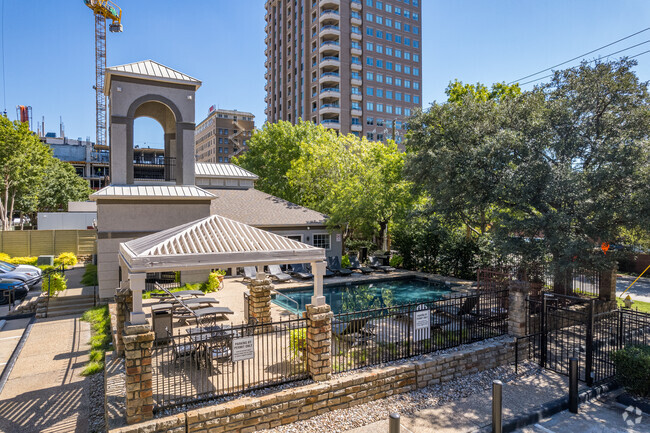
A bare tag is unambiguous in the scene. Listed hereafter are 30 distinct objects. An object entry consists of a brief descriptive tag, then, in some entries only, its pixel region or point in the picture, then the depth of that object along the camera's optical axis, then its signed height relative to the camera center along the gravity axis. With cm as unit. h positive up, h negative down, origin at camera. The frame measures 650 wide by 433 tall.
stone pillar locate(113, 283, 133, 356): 954 -231
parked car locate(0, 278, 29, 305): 1678 -337
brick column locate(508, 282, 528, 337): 1045 -264
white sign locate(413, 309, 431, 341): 918 -262
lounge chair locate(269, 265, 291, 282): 2092 -337
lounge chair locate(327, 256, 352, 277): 2234 -328
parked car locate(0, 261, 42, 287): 1800 -292
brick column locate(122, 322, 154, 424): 618 -261
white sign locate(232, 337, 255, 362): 698 -246
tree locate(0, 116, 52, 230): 2959 +444
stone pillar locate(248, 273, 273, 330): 1150 -253
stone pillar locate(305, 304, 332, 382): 768 -258
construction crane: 7575 +3969
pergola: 679 -75
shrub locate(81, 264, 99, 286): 1837 -329
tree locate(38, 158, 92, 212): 4878 +336
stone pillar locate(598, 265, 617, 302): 1400 -261
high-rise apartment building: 5894 +2462
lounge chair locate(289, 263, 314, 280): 2112 -336
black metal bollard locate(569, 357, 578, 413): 772 -346
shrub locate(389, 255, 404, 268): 2486 -307
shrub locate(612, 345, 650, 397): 810 -332
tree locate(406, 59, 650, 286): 1139 +152
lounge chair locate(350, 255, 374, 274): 2341 -334
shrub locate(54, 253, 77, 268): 2367 -290
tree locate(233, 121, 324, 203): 3719 +607
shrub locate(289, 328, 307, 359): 827 -287
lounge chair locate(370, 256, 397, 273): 2381 -330
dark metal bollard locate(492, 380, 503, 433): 647 -336
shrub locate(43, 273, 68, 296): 1498 -279
